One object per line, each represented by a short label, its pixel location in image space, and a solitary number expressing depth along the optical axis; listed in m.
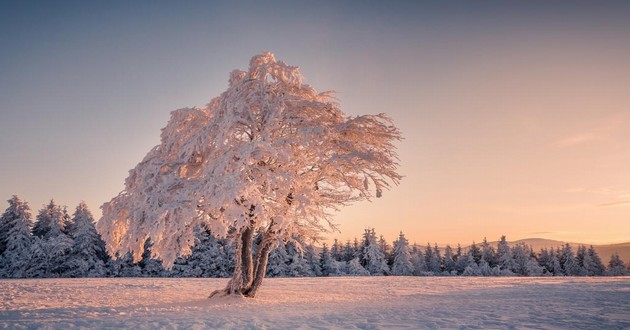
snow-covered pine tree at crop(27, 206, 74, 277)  44.31
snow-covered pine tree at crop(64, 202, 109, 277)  45.75
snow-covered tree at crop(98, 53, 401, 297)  13.48
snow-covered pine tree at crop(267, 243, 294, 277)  51.59
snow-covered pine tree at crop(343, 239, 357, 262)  67.53
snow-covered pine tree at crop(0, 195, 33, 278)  44.19
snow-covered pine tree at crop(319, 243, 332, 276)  60.02
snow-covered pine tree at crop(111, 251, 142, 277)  48.22
